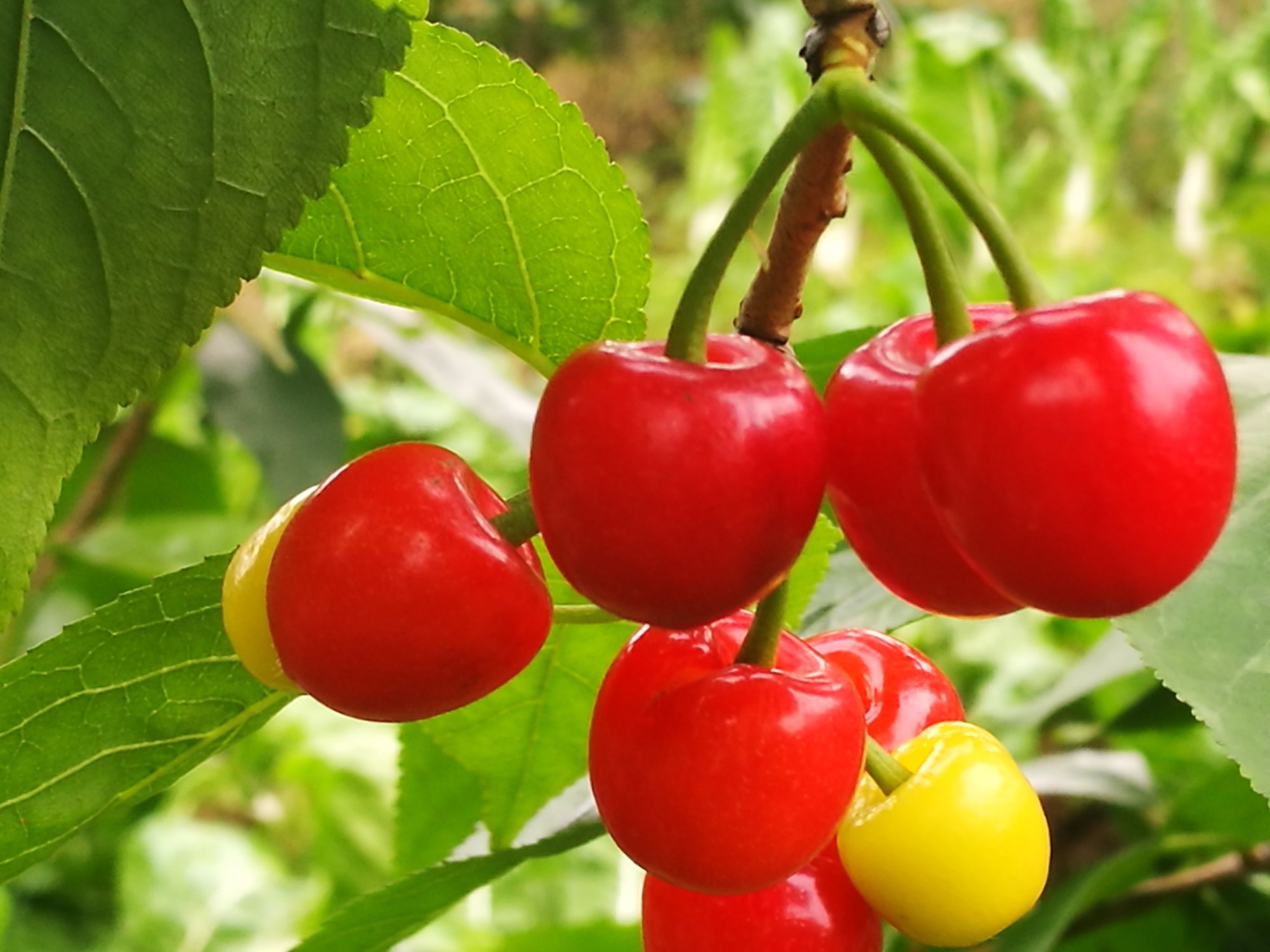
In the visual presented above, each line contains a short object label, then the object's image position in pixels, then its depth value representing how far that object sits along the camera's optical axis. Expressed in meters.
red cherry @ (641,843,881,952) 0.20
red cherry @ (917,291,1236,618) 0.17
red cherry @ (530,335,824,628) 0.18
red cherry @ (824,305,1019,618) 0.18
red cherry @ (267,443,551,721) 0.18
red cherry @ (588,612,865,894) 0.19
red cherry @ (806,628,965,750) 0.21
